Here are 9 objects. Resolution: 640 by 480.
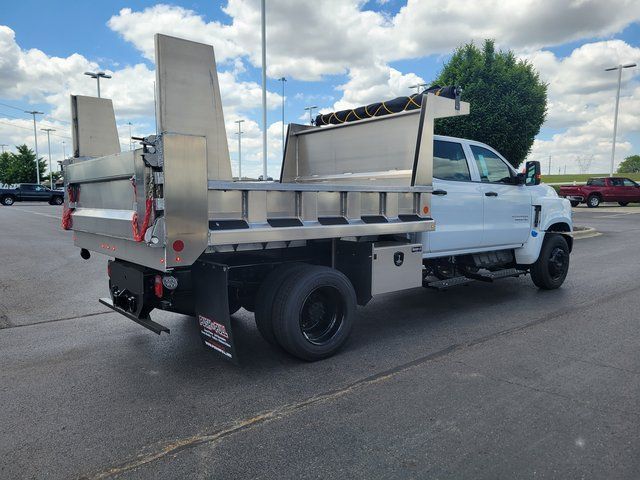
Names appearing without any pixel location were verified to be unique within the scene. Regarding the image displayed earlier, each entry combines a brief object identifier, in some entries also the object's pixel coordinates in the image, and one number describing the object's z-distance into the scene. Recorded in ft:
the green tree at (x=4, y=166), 222.07
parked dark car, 129.39
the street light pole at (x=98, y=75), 96.08
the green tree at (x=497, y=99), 45.19
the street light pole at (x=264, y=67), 60.59
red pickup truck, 97.66
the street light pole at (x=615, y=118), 102.68
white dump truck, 11.39
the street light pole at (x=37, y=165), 196.34
